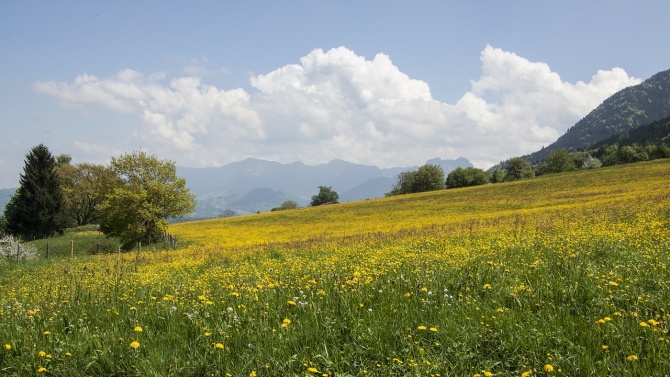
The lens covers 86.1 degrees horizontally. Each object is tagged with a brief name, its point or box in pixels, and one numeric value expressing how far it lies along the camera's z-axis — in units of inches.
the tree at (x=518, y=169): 4463.6
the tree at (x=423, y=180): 4170.8
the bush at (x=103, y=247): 1478.8
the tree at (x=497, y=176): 4421.8
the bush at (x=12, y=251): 1213.7
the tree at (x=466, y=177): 4126.5
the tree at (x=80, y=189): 2757.6
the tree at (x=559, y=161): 4197.8
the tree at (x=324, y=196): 5206.7
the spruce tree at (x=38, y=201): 2343.8
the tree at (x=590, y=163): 4709.6
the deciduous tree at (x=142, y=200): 1457.9
